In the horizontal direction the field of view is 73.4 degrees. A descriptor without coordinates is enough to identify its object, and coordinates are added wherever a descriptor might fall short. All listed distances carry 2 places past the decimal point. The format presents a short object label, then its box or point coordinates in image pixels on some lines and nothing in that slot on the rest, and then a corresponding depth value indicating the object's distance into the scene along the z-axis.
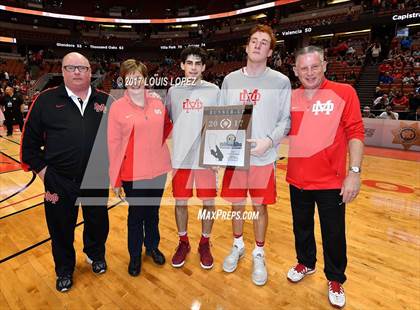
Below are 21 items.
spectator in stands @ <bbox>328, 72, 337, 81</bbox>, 16.84
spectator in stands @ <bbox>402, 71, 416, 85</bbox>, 13.75
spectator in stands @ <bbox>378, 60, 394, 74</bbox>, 15.56
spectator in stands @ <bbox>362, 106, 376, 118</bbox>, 10.53
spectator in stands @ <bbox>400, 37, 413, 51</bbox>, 16.59
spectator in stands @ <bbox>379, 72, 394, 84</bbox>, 14.67
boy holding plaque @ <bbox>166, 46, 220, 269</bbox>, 2.58
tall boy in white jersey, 2.38
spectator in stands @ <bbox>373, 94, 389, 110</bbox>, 11.72
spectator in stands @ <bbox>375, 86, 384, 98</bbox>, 13.63
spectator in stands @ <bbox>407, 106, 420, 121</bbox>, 9.48
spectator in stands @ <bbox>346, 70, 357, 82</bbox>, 16.84
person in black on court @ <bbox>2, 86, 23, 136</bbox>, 10.30
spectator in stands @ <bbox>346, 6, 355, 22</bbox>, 19.20
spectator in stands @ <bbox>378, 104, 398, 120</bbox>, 9.56
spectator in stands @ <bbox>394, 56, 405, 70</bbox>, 15.23
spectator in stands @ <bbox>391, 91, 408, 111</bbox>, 11.66
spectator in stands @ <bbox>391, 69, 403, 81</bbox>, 14.70
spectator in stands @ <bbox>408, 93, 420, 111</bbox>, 10.77
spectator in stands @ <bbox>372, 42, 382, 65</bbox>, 17.12
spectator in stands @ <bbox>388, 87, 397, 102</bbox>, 12.20
